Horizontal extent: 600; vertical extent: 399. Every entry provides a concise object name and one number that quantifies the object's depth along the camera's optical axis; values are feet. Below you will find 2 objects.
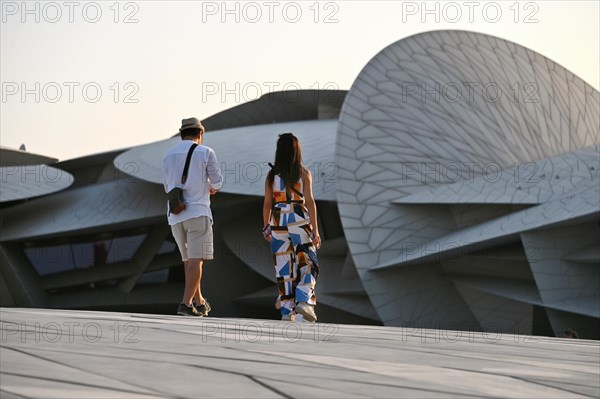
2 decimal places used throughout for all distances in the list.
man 62.18
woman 63.62
